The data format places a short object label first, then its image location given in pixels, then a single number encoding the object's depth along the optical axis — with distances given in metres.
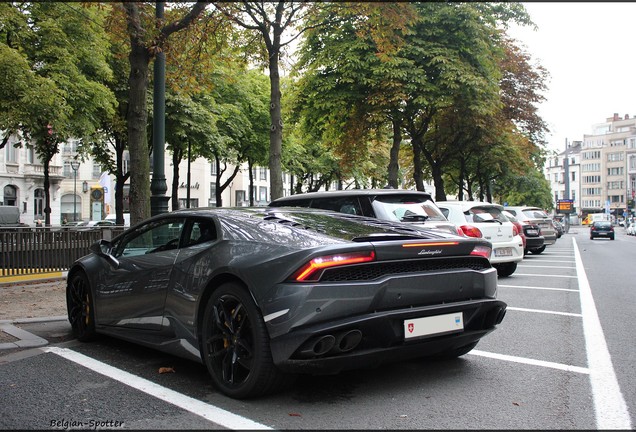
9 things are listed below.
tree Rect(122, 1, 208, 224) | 9.99
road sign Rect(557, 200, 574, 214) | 69.44
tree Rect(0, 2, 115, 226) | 15.83
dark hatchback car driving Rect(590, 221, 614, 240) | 42.97
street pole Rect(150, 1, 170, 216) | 10.38
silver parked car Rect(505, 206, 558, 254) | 21.44
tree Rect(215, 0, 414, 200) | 13.70
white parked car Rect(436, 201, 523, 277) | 12.07
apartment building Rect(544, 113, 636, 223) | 122.44
